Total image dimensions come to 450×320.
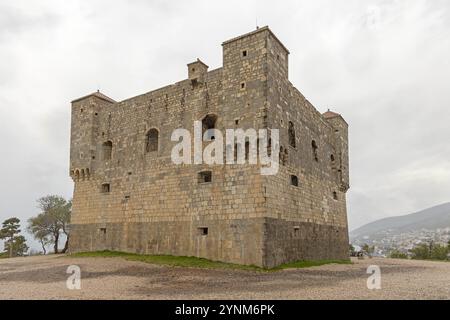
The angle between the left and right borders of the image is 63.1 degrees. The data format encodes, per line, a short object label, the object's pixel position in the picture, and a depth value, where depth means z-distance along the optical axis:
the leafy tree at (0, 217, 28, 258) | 40.44
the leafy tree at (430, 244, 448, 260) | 49.25
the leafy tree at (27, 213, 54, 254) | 40.31
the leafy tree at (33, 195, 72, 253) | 39.84
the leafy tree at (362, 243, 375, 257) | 57.72
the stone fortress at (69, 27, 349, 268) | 17.20
